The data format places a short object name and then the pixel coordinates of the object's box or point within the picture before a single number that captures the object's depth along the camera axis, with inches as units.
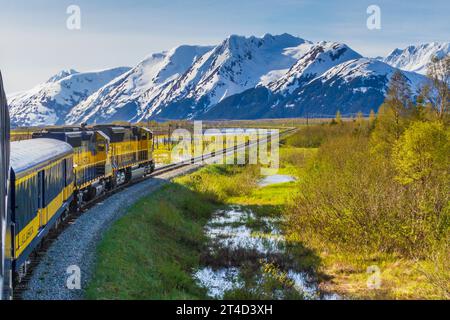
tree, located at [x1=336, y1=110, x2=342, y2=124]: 3535.9
